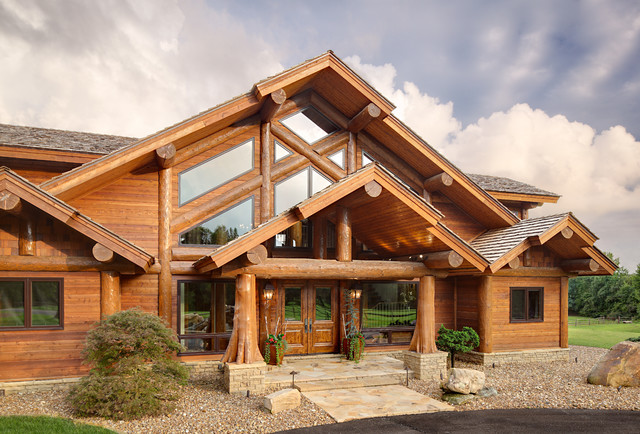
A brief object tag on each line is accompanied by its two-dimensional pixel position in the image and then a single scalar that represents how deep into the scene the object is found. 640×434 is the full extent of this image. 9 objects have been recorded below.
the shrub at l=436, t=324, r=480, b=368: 13.05
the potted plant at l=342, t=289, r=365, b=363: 12.77
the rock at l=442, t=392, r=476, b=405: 9.33
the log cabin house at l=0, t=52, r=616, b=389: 10.09
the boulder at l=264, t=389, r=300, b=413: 8.47
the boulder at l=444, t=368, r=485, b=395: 9.53
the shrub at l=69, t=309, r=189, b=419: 8.14
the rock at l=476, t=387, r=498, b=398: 9.80
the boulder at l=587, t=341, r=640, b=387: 10.84
